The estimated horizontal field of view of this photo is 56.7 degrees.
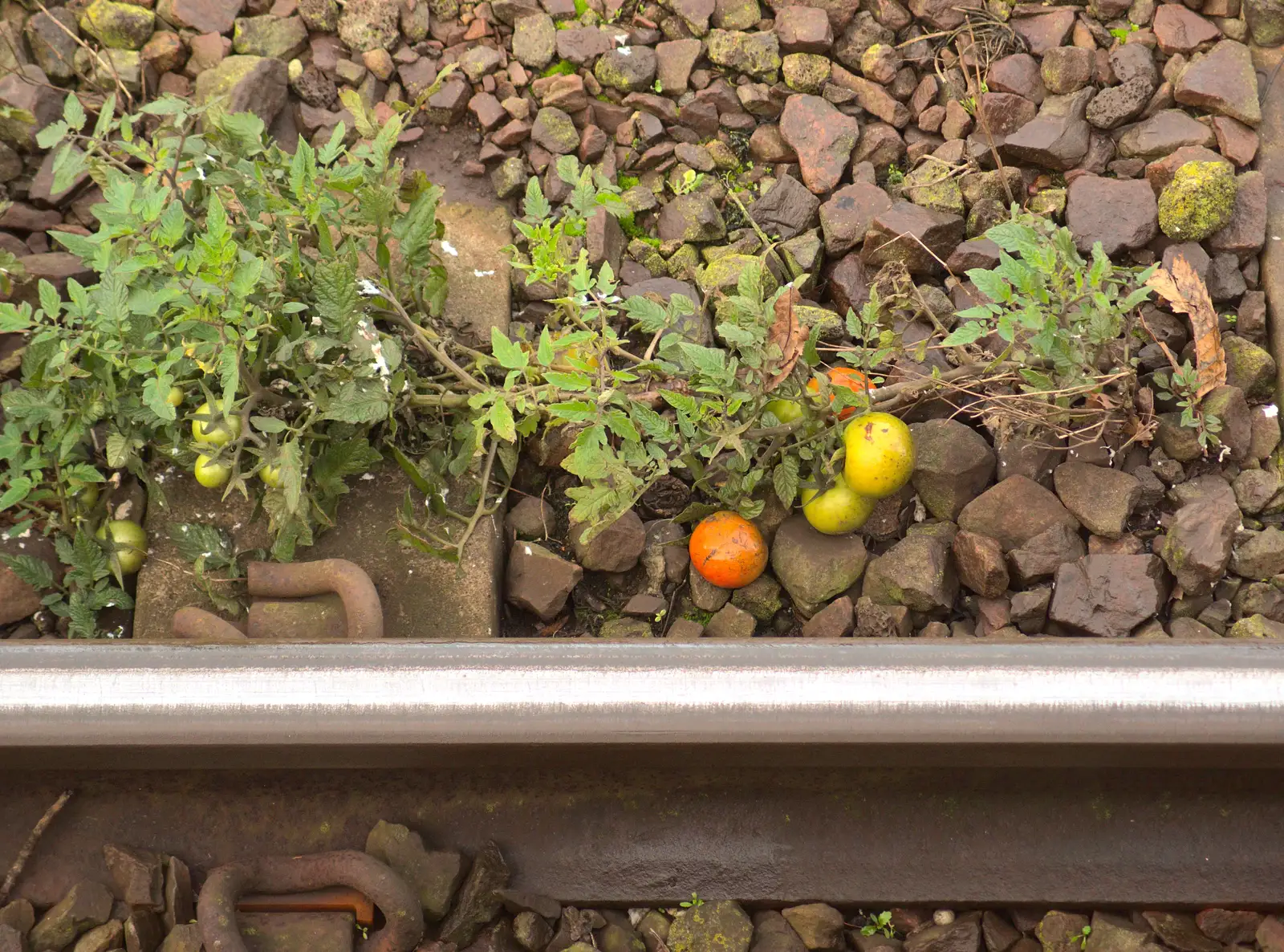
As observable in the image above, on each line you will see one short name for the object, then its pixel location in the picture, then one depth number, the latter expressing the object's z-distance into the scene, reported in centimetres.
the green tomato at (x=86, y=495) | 310
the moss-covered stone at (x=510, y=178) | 369
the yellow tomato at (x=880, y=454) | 279
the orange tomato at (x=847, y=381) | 290
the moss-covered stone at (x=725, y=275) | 341
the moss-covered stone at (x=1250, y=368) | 316
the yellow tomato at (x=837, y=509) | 294
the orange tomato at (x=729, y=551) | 296
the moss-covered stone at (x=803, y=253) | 346
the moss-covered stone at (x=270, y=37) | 392
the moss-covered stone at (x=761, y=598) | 307
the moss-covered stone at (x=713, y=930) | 240
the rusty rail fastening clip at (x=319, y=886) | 230
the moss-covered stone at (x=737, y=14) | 381
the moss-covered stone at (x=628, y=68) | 377
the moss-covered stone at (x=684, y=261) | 354
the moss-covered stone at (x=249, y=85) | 370
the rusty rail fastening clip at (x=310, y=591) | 285
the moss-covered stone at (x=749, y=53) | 375
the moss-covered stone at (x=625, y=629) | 307
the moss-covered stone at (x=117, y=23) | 386
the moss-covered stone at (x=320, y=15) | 391
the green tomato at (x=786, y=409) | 298
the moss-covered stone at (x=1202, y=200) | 330
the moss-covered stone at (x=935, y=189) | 352
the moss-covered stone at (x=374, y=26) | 390
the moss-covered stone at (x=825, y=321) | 330
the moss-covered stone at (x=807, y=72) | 375
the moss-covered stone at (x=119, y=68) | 384
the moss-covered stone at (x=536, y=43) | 383
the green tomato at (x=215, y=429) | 278
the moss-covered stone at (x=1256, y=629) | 285
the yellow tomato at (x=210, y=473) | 295
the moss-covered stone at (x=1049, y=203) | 349
